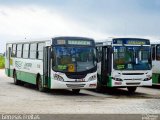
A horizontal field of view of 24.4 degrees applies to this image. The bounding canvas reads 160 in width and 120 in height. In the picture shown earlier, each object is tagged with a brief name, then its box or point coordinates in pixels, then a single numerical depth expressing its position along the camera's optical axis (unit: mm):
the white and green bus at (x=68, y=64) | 16395
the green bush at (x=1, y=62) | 42171
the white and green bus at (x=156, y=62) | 20277
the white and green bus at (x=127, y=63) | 17062
